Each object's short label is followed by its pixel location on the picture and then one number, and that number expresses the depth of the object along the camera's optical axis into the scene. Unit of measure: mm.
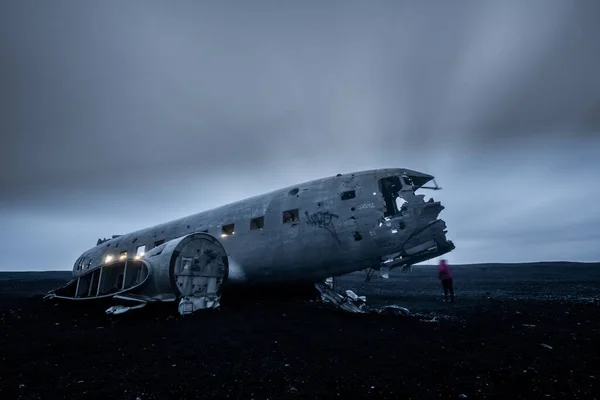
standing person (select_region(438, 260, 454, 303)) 16625
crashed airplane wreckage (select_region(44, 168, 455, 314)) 12102
